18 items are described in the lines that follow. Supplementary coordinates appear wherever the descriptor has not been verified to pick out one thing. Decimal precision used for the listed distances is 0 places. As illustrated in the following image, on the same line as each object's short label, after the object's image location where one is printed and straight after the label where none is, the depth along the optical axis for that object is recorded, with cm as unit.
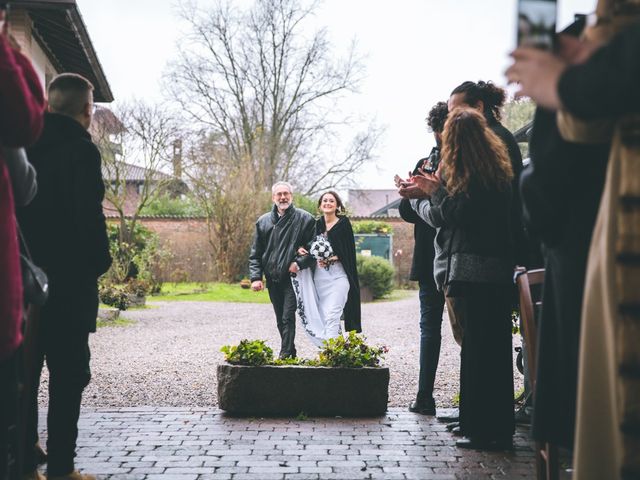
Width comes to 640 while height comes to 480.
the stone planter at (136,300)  1917
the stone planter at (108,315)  1551
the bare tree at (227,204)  2716
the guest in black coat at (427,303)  594
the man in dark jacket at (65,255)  372
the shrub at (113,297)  1738
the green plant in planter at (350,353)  604
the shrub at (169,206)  3537
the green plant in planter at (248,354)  603
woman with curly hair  468
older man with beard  825
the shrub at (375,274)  2317
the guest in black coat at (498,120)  476
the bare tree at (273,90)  3522
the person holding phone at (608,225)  199
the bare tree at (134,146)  2539
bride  829
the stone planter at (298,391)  591
